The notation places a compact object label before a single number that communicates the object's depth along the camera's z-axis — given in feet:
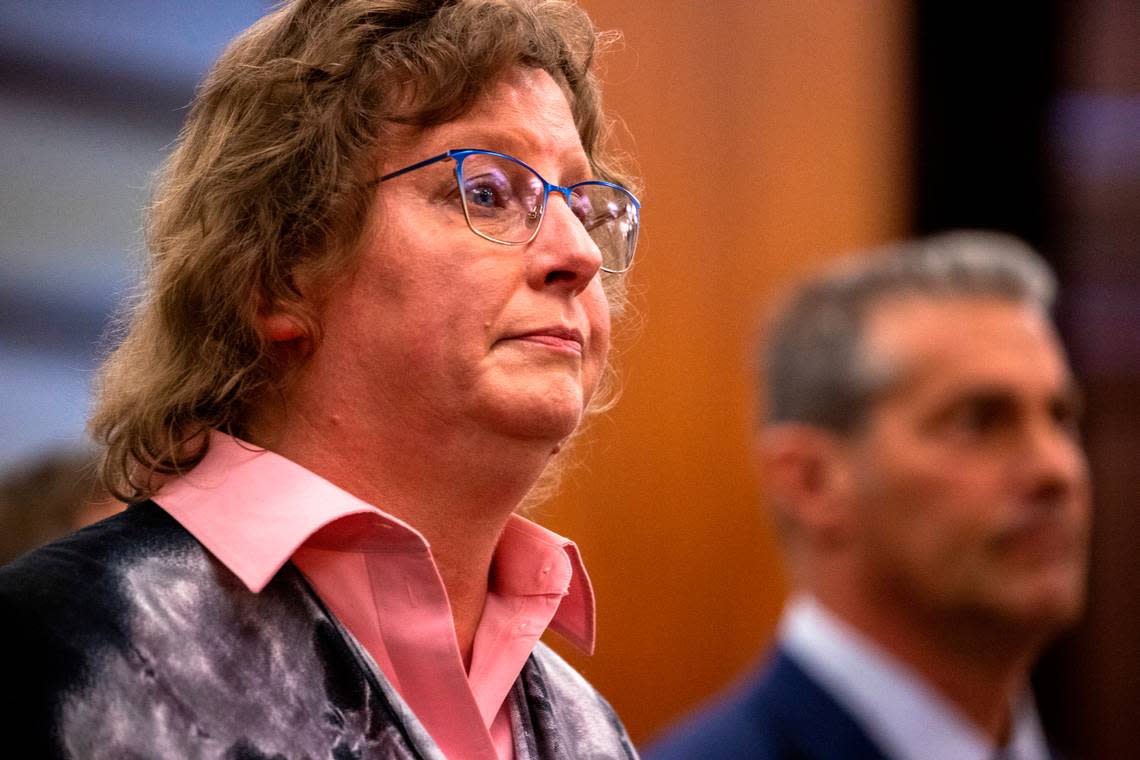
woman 8.23
